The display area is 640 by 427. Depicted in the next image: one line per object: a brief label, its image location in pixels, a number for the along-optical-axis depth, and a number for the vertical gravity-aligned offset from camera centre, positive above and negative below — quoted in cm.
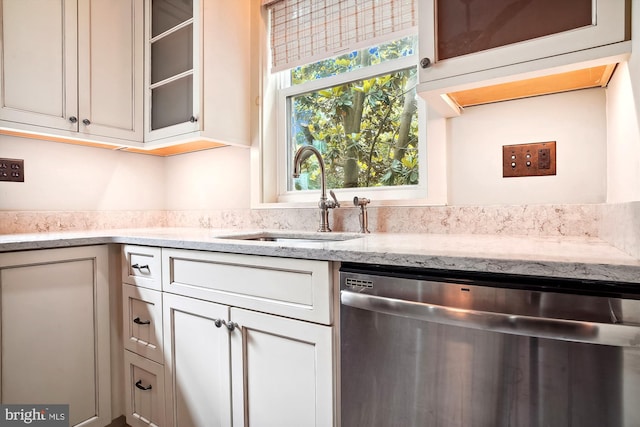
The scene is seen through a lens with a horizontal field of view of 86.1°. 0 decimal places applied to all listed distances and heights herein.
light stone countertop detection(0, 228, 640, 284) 65 -9
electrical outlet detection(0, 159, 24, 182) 167 +24
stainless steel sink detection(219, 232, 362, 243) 145 -10
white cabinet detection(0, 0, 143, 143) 150 +73
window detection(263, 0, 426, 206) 157 +55
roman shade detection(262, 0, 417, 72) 149 +90
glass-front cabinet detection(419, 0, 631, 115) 82 +46
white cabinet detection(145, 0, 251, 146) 169 +76
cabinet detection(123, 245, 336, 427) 97 -43
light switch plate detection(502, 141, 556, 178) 117 +18
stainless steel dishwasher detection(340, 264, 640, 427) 63 -29
